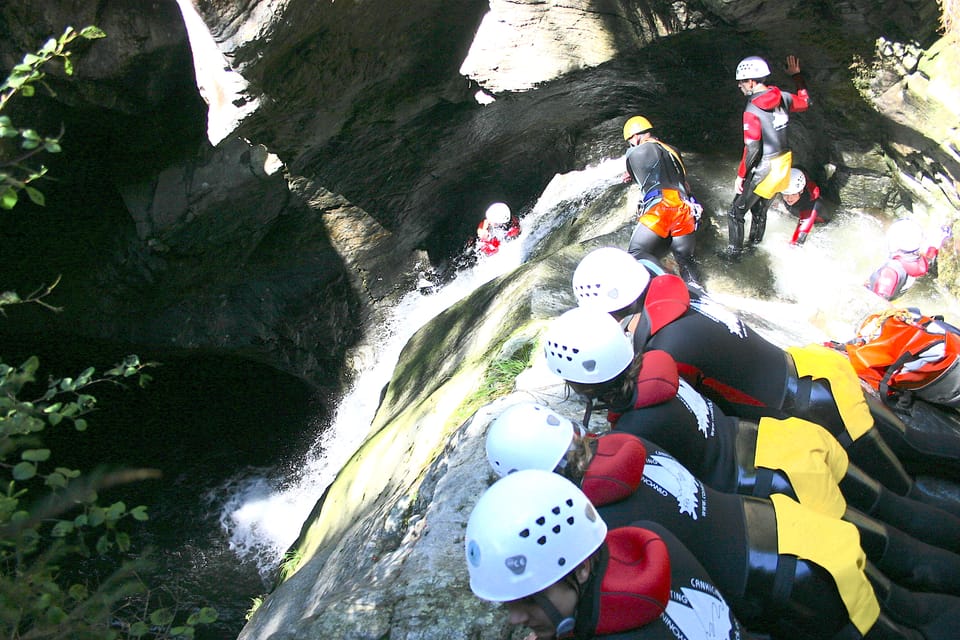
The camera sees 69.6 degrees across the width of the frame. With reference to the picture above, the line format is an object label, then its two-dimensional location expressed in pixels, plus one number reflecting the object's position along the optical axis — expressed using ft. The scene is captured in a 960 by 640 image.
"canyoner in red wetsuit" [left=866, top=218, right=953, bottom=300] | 19.42
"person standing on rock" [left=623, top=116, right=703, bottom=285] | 19.75
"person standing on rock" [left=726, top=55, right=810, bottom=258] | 21.49
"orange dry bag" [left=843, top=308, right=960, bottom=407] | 11.48
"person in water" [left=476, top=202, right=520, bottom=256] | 32.05
